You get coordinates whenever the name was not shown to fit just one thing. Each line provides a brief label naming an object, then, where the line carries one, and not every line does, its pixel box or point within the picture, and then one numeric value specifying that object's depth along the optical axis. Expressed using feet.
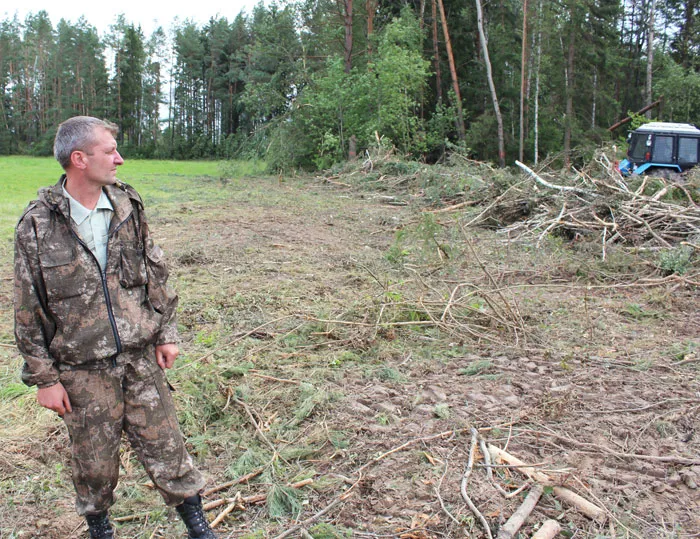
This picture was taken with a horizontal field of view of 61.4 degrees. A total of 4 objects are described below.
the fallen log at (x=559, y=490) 8.18
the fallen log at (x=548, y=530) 7.77
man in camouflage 6.84
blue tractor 51.19
